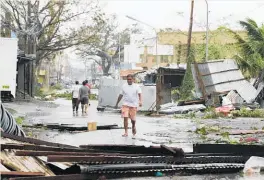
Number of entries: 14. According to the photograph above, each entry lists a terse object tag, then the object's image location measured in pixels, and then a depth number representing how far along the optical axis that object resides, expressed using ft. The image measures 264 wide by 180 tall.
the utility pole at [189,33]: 111.76
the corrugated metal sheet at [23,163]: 18.60
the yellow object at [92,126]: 47.32
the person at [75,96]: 81.71
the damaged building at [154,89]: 89.61
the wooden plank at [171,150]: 23.48
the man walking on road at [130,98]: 41.11
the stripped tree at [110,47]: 247.66
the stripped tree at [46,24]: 122.11
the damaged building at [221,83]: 89.56
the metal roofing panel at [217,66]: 89.92
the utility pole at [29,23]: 122.01
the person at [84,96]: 76.95
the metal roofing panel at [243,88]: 91.86
